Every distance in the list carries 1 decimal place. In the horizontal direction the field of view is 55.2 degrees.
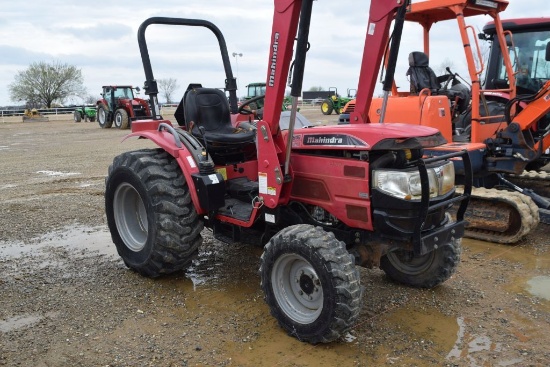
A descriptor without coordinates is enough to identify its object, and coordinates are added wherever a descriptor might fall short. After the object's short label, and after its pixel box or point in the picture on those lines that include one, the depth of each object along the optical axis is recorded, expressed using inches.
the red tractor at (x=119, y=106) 975.0
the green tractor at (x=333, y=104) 1255.5
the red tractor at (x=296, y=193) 137.4
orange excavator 238.2
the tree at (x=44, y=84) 2177.7
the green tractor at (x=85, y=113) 1332.4
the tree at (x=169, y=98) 2340.4
